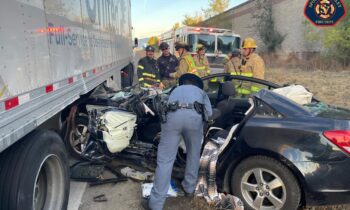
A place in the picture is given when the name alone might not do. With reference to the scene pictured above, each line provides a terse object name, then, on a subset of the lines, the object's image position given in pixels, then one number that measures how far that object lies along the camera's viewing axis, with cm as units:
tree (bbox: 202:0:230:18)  3859
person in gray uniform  354
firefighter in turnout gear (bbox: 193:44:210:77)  769
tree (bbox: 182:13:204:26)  4807
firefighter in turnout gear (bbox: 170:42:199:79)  729
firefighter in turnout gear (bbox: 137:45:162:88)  751
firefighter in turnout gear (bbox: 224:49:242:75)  677
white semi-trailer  224
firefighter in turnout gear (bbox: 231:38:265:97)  636
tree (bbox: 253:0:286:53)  3113
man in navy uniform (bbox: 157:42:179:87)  849
